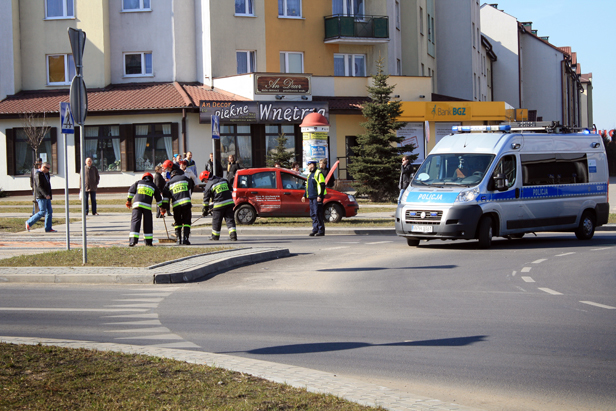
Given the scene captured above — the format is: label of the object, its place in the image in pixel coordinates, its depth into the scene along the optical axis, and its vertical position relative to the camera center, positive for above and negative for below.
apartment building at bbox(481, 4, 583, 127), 71.94 +11.90
